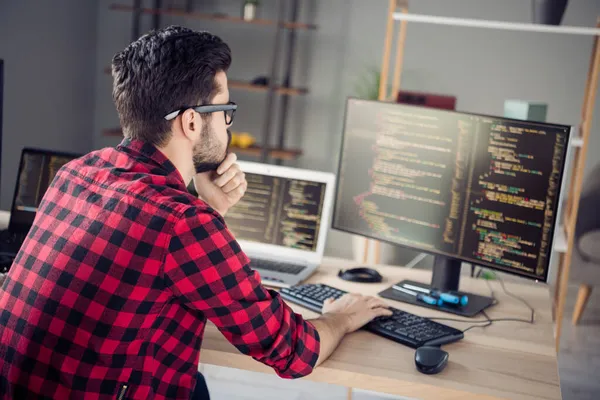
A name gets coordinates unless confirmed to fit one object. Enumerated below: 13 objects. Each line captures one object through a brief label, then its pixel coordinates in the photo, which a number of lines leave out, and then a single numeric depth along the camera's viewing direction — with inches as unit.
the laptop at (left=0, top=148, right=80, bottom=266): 79.7
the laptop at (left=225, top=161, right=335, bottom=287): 78.4
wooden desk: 52.9
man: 44.6
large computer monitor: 64.5
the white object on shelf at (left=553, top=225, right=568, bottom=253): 121.8
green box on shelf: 107.1
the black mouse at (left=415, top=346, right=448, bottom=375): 53.6
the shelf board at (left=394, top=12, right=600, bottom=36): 93.2
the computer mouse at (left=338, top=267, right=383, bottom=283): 75.4
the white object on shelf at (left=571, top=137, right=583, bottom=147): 111.8
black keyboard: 59.4
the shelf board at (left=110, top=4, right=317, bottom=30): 175.5
